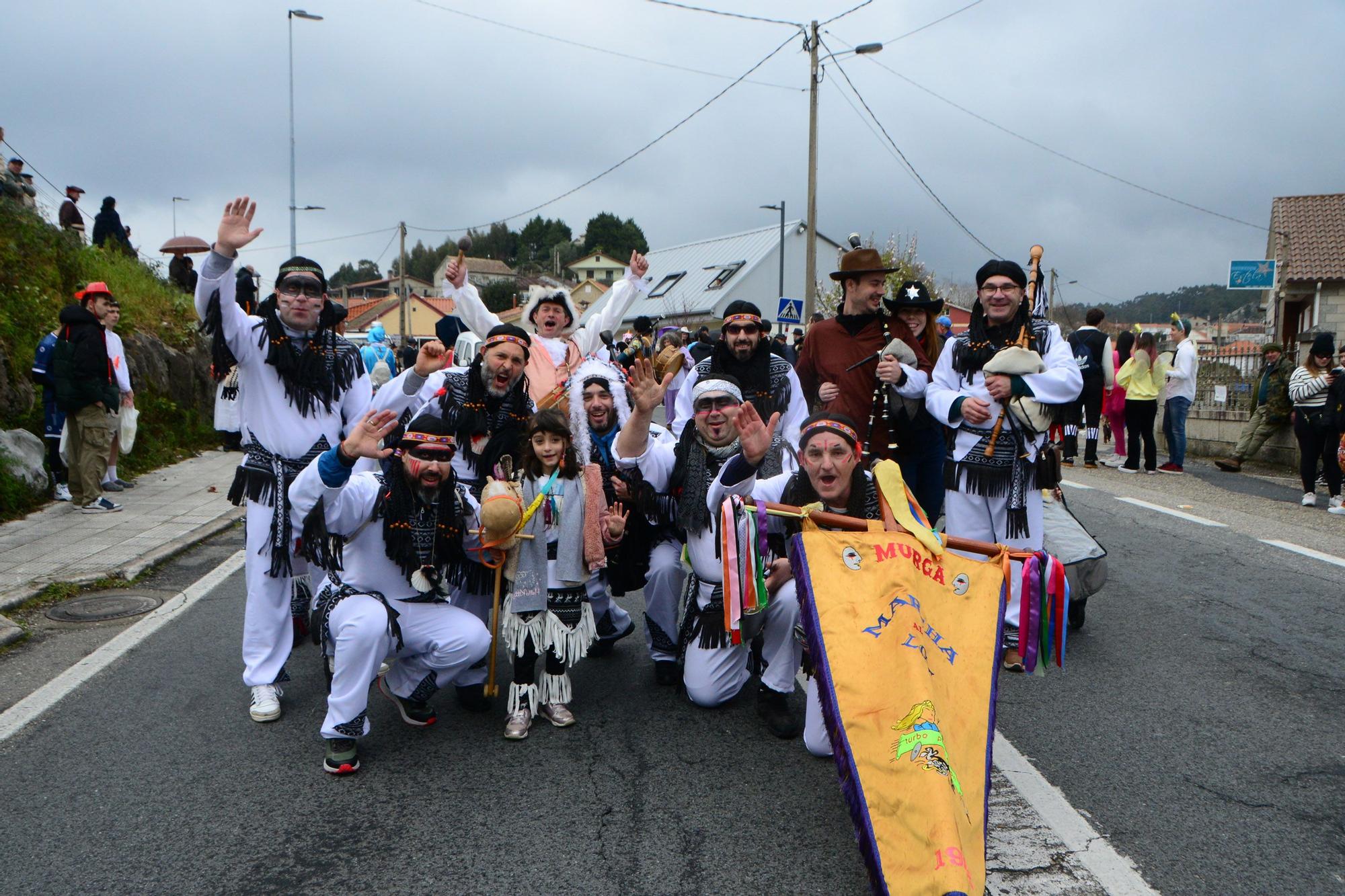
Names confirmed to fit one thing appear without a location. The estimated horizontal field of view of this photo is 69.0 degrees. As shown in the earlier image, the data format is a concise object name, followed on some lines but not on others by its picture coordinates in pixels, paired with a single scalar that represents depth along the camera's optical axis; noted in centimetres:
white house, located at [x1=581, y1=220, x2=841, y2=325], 4834
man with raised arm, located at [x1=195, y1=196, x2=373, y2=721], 426
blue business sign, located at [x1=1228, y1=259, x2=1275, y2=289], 1891
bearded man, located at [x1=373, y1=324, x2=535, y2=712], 454
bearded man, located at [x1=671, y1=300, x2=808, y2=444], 515
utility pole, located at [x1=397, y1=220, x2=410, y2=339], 4444
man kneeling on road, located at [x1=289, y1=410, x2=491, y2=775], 375
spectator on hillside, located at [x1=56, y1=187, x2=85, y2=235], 1708
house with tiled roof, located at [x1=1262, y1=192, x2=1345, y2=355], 2634
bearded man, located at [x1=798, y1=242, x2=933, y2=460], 528
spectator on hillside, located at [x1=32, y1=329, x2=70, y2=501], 920
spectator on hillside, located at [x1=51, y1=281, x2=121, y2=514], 873
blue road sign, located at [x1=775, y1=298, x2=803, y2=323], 2178
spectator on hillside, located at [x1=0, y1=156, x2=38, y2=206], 1427
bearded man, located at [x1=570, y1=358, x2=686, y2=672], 470
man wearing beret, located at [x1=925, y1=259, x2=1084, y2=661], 462
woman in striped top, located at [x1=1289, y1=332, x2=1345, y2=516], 968
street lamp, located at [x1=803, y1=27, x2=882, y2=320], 1967
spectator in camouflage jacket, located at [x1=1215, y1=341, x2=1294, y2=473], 1198
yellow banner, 257
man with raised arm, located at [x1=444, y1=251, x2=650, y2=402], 541
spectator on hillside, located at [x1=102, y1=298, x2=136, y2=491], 908
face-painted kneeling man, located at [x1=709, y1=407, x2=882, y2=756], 378
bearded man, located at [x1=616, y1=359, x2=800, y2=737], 420
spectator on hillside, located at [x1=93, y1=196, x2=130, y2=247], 1838
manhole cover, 579
